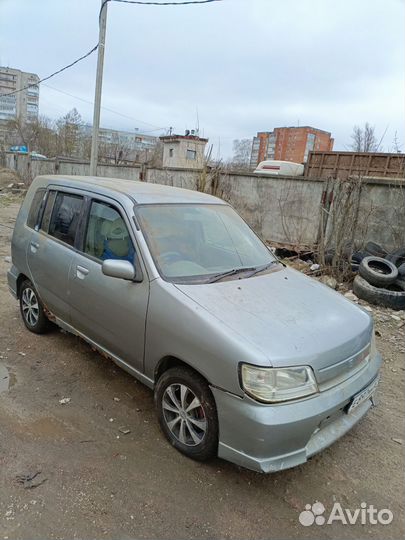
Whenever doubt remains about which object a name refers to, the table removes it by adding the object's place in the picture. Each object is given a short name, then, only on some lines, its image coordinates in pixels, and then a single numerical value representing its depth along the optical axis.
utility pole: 10.13
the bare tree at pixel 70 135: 44.16
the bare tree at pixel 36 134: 45.03
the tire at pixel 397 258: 6.91
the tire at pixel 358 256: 7.05
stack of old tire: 5.82
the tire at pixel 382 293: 5.80
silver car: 2.15
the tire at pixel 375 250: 7.25
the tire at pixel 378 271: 6.00
